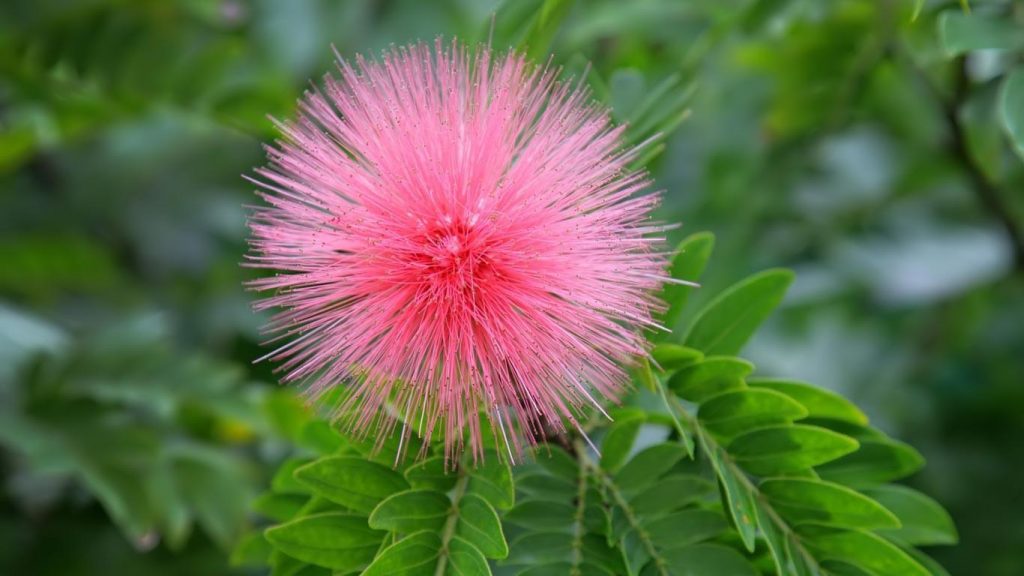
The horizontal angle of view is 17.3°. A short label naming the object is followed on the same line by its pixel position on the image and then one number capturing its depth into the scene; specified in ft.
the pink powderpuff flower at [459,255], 1.78
